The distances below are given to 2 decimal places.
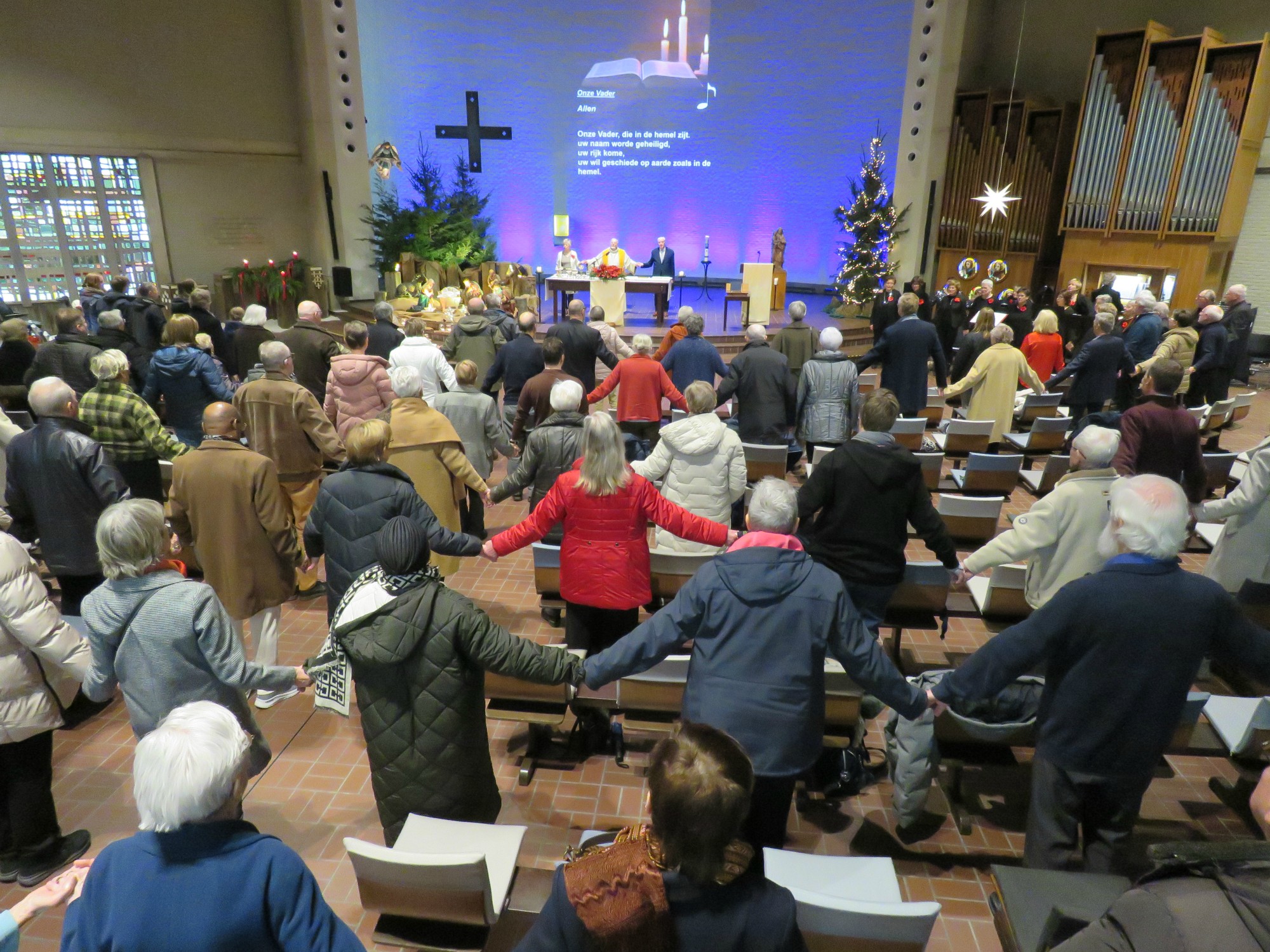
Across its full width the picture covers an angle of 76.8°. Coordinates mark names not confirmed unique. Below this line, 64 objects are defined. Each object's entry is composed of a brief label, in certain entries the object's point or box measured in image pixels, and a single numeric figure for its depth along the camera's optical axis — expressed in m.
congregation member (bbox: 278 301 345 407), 6.17
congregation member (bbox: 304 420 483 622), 3.34
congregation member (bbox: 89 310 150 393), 6.32
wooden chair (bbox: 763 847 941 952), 1.90
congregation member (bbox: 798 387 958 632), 3.35
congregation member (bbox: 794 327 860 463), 5.89
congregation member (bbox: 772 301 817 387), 7.07
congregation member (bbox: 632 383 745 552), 4.23
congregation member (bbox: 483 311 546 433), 6.50
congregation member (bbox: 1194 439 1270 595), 3.74
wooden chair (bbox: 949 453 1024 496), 5.52
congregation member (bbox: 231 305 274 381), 7.09
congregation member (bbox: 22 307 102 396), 6.02
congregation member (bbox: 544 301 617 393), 6.96
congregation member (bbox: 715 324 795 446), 6.02
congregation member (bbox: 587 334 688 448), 6.09
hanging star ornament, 13.39
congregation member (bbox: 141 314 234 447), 5.39
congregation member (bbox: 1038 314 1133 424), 6.55
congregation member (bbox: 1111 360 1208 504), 4.46
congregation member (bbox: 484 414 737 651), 3.25
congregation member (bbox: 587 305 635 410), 7.39
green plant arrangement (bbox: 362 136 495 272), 14.34
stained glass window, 11.39
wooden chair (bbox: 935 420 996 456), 6.49
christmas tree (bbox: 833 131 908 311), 13.52
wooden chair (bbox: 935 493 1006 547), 4.68
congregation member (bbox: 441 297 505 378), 7.06
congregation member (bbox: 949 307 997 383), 7.50
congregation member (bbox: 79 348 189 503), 4.51
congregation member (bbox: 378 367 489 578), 4.31
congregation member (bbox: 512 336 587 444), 5.50
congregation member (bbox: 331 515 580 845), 2.28
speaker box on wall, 14.30
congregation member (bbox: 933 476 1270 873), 2.23
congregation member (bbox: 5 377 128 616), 3.75
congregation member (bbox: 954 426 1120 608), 3.23
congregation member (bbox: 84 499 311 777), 2.41
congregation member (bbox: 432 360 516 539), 5.13
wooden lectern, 12.84
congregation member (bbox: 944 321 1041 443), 6.64
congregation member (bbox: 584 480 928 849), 2.31
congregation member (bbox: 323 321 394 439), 5.18
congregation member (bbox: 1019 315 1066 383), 7.73
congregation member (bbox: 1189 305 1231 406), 7.76
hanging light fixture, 13.36
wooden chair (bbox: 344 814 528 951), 2.09
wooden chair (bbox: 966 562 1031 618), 3.78
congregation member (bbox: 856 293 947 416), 6.86
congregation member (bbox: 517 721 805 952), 1.41
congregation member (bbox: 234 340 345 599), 4.75
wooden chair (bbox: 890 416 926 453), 6.45
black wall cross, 15.16
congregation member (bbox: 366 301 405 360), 7.55
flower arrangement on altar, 11.91
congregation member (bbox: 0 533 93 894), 2.63
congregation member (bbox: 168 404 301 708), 3.59
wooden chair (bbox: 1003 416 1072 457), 6.49
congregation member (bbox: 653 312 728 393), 6.58
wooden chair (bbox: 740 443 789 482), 5.63
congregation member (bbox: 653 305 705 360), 6.87
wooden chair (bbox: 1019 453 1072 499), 5.58
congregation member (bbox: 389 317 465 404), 5.84
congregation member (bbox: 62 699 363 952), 1.47
